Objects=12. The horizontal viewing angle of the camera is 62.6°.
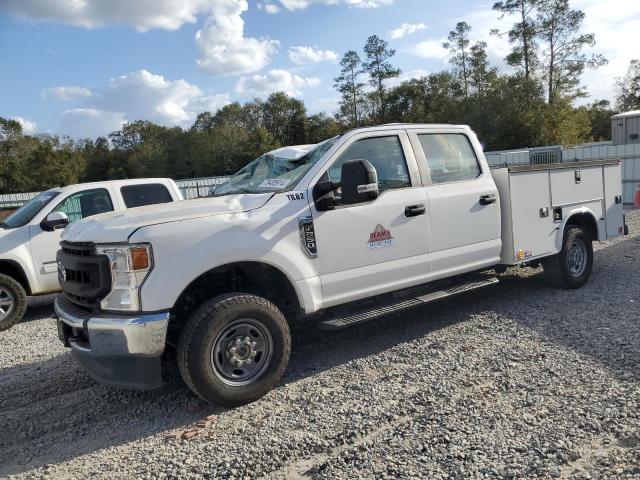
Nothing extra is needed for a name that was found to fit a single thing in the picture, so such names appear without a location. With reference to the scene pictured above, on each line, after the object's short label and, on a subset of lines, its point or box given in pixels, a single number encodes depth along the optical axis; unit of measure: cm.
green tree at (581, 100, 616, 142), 5785
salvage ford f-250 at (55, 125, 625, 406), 369
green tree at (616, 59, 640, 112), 5444
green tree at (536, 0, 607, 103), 4388
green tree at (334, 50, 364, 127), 6109
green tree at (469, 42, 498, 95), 5287
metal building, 2120
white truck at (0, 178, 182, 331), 698
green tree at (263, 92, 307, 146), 7244
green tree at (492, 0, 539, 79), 4528
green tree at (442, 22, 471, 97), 5594
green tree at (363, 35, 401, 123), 6003
